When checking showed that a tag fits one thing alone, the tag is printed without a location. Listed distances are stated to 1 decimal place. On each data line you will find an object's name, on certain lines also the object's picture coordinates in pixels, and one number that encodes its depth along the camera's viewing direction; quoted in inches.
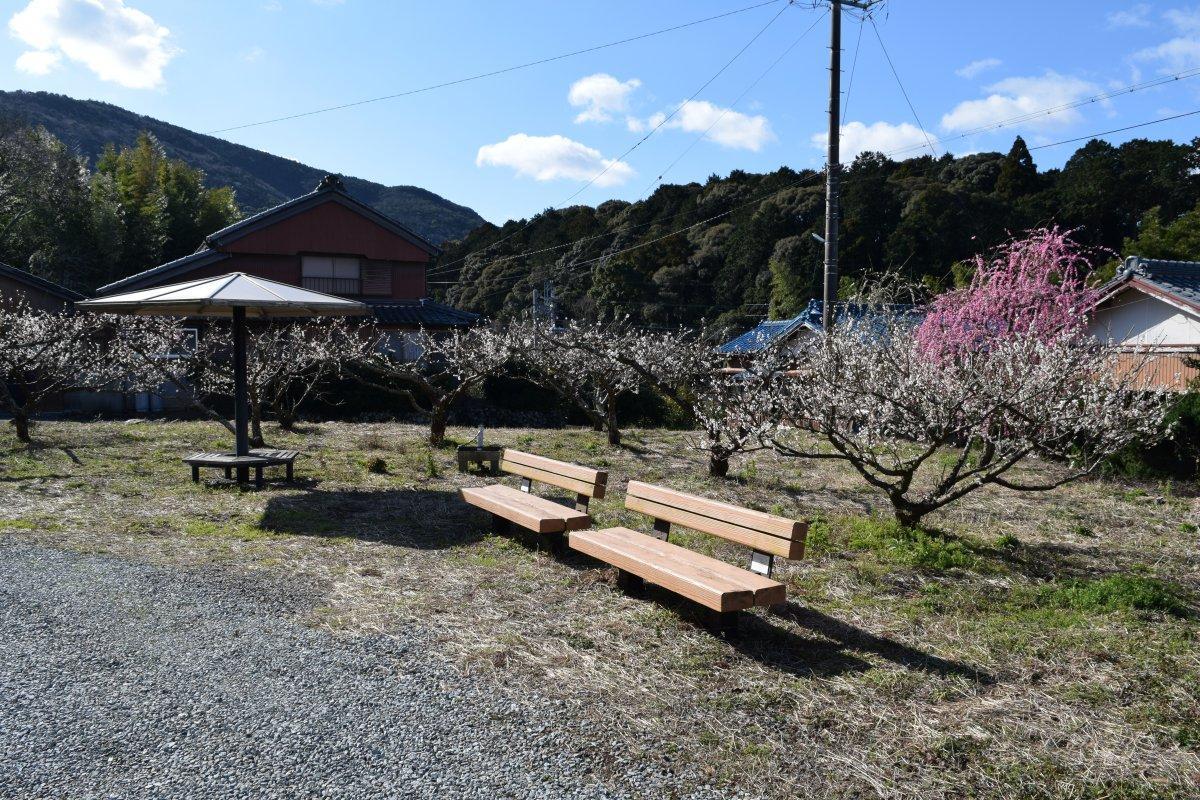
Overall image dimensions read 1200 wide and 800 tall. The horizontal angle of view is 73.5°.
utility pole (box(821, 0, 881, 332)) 468.4
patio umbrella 307.9
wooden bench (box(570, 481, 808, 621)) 166.2
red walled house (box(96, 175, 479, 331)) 907.4
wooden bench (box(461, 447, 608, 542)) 233.9
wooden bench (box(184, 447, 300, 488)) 334.6
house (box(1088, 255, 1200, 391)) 621.6
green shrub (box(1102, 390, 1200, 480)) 410.0
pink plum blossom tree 646.5
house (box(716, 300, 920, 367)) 863.1
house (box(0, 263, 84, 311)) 838.5
